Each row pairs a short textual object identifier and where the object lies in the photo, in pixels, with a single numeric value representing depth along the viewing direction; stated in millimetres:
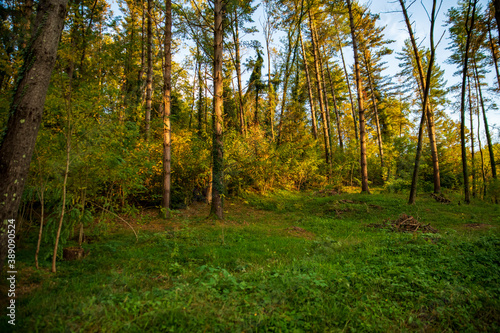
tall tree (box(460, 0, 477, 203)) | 11476
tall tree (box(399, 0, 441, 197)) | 9632
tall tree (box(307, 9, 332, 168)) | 17300
